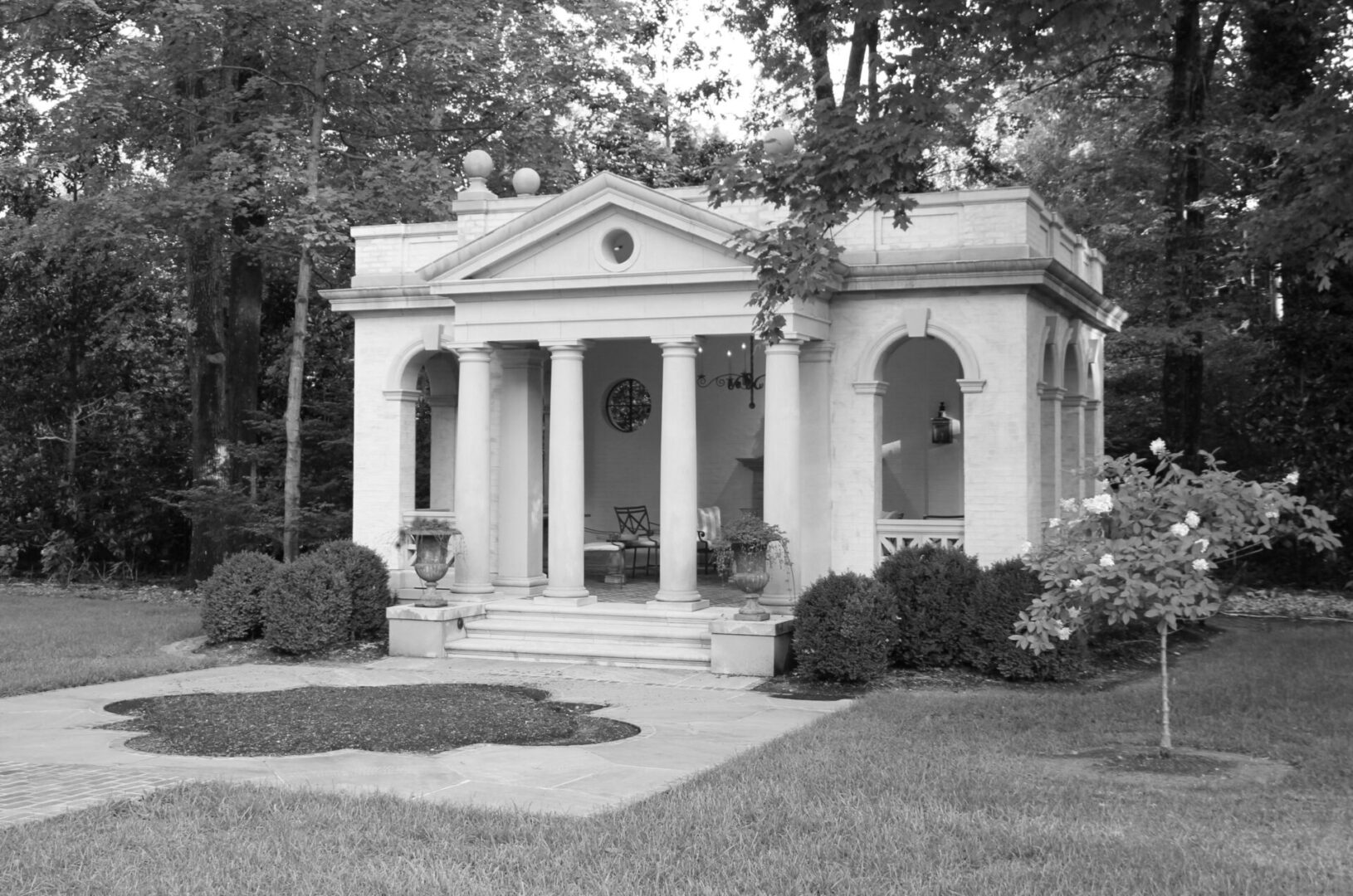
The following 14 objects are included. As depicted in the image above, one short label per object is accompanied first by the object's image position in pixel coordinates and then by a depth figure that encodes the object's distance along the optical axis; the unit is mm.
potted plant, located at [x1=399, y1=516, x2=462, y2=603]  16391
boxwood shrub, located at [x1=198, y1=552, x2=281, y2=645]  16734
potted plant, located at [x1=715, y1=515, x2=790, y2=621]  14898
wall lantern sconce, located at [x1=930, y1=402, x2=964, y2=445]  19578
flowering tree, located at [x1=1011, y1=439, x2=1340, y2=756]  9297
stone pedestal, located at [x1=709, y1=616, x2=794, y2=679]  14672
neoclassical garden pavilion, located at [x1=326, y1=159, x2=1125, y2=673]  15594
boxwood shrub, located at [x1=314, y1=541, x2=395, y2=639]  16703
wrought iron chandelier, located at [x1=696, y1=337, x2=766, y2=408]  21125
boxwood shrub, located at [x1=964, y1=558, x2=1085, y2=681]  14016
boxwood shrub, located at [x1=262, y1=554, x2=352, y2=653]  16062
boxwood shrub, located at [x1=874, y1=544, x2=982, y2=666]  14359
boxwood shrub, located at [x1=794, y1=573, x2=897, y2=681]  13945
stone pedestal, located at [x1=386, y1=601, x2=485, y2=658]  16125
